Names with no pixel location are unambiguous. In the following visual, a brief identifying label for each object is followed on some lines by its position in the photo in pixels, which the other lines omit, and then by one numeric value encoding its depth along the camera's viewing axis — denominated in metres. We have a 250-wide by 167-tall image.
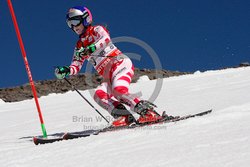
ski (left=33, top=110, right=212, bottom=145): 11.83
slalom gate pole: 14.05
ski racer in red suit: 13.34
